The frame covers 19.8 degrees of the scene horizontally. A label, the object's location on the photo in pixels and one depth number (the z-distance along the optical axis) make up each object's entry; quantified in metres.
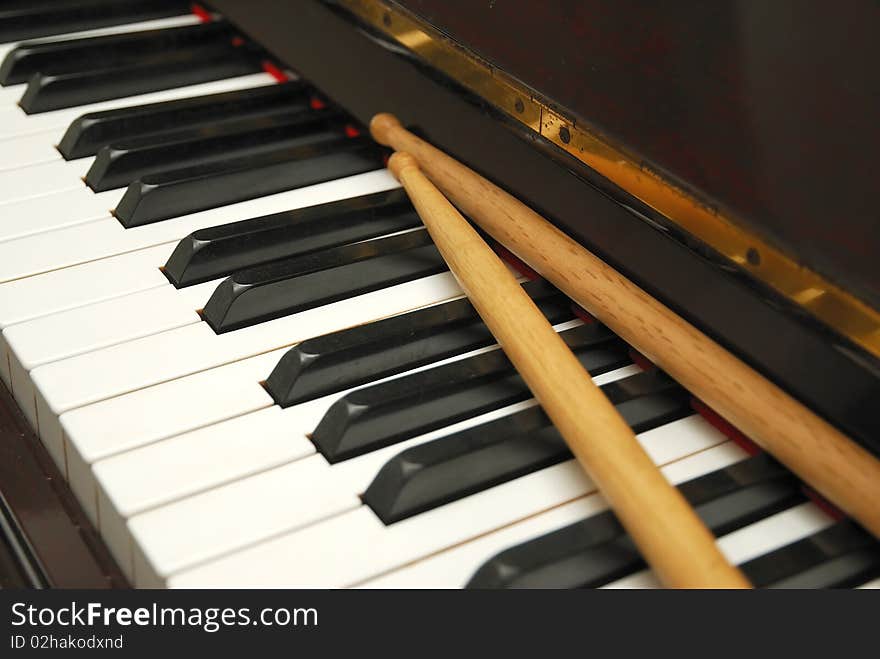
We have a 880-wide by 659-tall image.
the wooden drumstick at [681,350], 0.63
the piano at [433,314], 0.63
